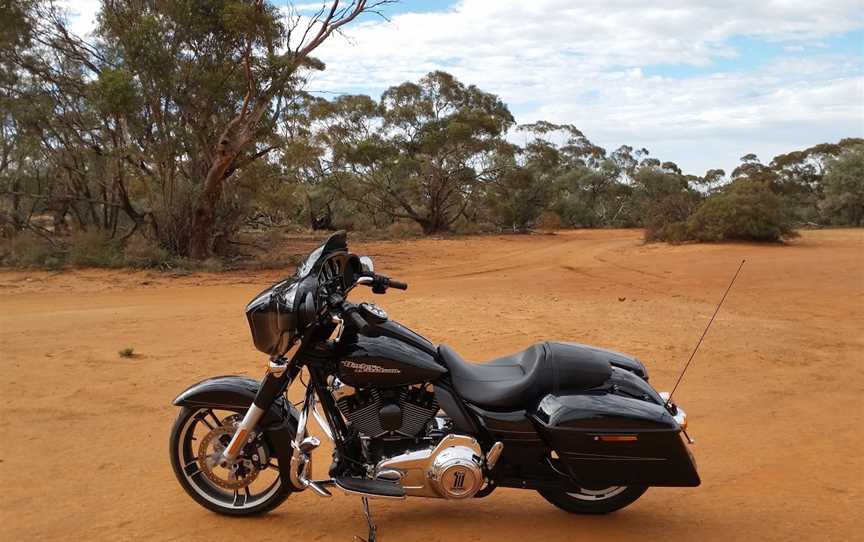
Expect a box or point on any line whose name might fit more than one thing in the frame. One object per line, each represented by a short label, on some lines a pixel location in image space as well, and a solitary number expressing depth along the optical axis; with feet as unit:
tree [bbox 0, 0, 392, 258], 49.24
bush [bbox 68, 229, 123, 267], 51.29
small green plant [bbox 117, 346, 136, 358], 23.12
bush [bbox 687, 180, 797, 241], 63.62
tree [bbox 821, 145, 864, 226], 88.99
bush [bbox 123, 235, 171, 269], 50.84
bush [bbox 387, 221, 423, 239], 94.07
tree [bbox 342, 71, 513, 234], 92.63
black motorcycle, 10.50
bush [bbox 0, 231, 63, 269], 51.03
